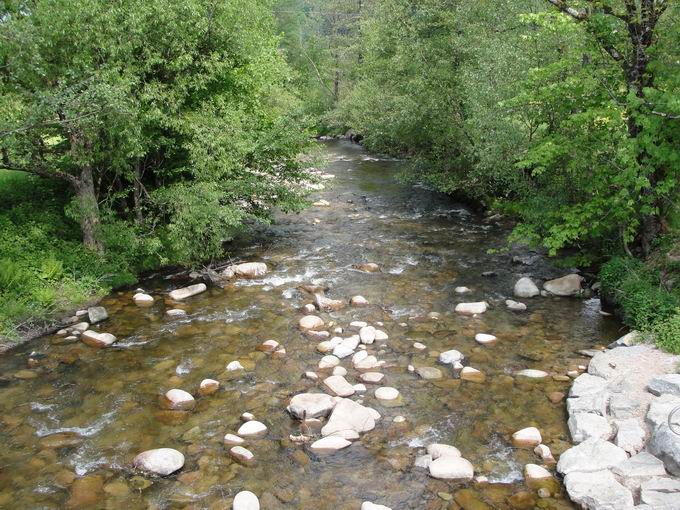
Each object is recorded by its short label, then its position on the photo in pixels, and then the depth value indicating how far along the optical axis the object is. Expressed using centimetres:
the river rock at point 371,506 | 631
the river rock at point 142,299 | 1258
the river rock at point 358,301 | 1241
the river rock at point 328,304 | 1215
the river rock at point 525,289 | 1278
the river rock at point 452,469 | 690
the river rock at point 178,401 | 850
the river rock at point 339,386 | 879
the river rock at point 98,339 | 1061
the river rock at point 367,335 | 1056
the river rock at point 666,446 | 619
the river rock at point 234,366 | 966
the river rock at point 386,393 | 873
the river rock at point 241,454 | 728
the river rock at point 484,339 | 1053
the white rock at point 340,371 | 941
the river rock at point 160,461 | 699
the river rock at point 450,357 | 977
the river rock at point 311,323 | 1121
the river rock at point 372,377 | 920
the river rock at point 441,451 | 727
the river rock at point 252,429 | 784
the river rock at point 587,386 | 830
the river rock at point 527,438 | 752
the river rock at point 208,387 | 894
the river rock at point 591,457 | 667
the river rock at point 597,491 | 602
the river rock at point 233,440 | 762
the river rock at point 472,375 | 921
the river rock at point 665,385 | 755
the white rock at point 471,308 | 1188
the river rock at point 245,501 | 636
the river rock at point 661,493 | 572
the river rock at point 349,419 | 783
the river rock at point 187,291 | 1293
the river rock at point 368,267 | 1462
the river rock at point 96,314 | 1158
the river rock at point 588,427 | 736
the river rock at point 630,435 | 684
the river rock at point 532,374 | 924
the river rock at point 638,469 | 623
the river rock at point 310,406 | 820
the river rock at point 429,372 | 935
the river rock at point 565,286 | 1272
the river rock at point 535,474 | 680
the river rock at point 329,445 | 747
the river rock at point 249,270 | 1439
